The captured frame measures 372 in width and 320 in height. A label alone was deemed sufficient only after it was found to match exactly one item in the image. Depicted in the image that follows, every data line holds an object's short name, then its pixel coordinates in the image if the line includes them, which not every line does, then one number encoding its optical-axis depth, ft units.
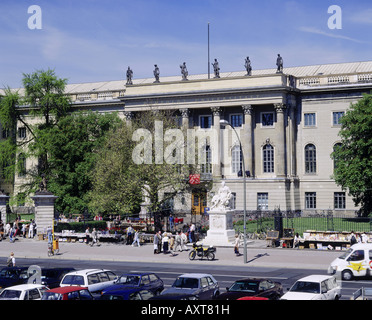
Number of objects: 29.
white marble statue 154.53
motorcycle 128.62
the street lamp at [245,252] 123.03
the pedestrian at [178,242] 146.20
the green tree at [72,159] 227.61
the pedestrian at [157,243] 139.91
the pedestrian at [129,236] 163.63
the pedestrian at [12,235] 172.38
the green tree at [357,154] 194.49
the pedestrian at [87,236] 165.88
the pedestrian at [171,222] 189.92
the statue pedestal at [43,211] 174.29
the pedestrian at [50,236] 142.40
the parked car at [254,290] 71.89
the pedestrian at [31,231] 179.00
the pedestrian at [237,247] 135.13
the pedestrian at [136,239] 157.64
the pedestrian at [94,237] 161.38
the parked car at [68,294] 68.08
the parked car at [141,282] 79.15
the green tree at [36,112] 240.32
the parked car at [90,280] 81.92
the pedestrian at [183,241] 146.16
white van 99.09
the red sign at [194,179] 182.29
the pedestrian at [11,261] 112.68
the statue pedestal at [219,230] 153.79
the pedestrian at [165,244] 141.08
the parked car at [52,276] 87.66
